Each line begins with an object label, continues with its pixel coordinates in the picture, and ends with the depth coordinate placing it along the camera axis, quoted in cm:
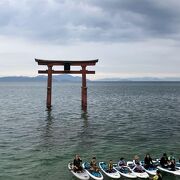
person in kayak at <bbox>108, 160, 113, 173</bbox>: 1569
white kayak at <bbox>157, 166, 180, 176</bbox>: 1556
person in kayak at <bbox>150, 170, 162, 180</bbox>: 1336
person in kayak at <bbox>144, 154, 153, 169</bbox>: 1624
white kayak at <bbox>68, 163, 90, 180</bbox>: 1507
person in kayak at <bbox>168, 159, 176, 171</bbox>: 1588
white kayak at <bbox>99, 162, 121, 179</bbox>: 1515
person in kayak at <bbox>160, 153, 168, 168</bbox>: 1624
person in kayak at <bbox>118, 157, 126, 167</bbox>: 1630
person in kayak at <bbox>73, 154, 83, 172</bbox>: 1565
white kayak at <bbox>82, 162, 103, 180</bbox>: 1490
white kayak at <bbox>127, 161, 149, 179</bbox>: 1524
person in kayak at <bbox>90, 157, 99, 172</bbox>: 1556
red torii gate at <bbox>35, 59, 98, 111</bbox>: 3629
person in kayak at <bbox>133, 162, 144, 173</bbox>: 1570
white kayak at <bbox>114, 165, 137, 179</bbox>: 1535
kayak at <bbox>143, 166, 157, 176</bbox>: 1564
